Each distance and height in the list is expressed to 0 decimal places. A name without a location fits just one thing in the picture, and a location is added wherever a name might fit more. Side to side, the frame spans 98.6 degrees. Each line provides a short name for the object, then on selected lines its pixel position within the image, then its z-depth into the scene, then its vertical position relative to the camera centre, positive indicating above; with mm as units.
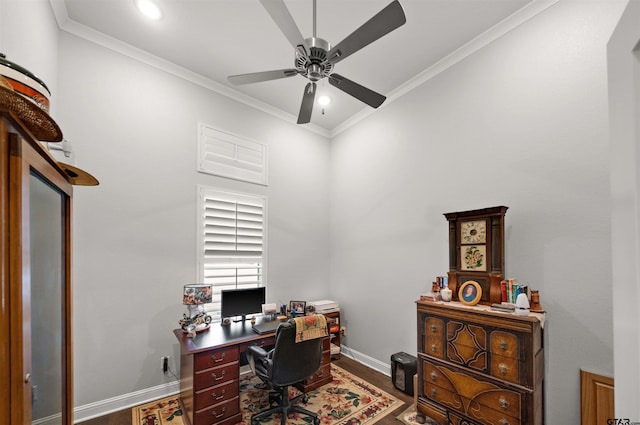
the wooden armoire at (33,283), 686 -219
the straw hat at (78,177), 1309 +196
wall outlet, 2768 -1508
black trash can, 2811 -1656
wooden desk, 2223 -1367
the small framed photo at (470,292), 2219 -673
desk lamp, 2670 -917
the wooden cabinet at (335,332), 3645 -1597
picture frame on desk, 3297 -1157
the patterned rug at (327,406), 2421 -1846
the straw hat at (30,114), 694 +295
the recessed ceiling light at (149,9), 2238 +1720
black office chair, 2213 -1267
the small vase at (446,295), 2373 -720
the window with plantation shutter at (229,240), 3150 -322
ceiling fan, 1516 +1033
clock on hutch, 2188 -327
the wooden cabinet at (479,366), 1838 -1148
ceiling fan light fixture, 3109 +1294
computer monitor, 2979 -987
